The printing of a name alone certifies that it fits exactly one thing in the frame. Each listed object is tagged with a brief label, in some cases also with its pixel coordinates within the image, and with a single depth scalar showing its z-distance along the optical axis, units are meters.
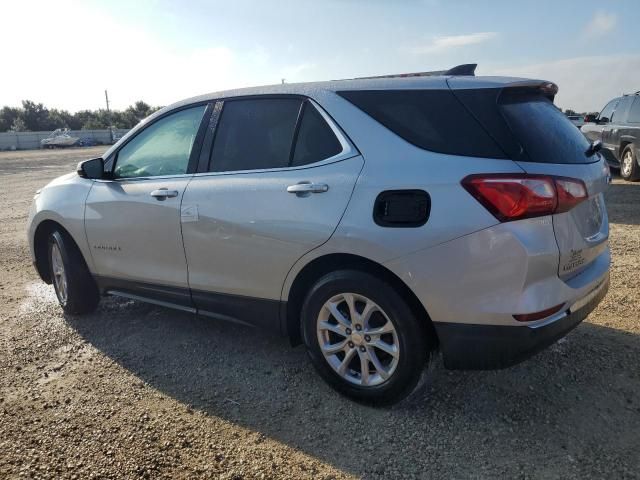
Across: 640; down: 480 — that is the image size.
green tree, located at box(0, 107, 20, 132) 68.88
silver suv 2.53
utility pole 78.82
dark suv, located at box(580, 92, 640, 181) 11.18
